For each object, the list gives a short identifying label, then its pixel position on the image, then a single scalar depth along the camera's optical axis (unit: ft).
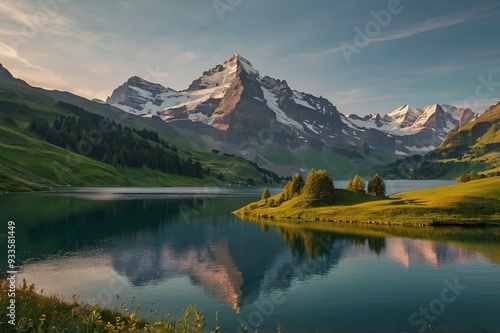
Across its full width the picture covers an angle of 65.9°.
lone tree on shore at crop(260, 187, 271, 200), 505.82
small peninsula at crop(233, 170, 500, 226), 334.85
